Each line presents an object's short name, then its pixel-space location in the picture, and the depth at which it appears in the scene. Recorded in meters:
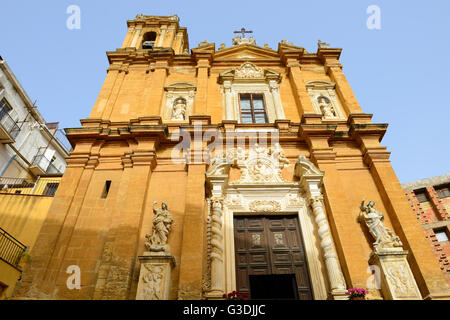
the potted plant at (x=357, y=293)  6.17
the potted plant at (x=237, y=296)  6.12
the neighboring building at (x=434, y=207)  19.58
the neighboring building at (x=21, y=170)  10.34
